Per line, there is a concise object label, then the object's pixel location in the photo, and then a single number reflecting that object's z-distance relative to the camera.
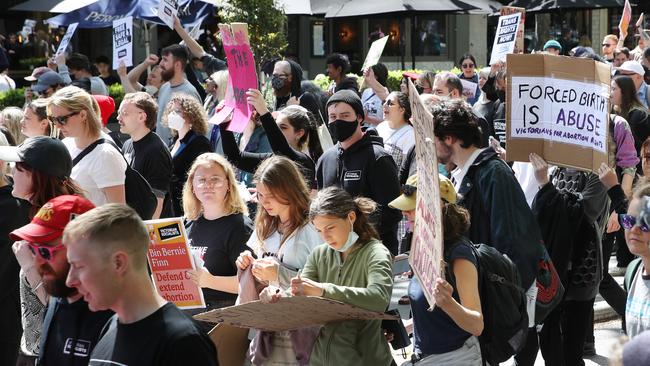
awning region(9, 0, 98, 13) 16.77
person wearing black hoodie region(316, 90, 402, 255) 6.84
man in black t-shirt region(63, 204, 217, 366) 3.13
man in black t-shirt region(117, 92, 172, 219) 7.68
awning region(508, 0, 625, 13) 20.16
